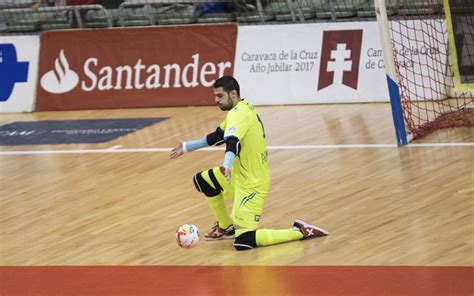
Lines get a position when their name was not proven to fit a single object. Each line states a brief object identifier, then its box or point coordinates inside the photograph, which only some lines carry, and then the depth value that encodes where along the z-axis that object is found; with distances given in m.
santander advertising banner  31.92
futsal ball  16.80
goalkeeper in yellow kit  17.24
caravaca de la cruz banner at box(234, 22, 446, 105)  28.66
